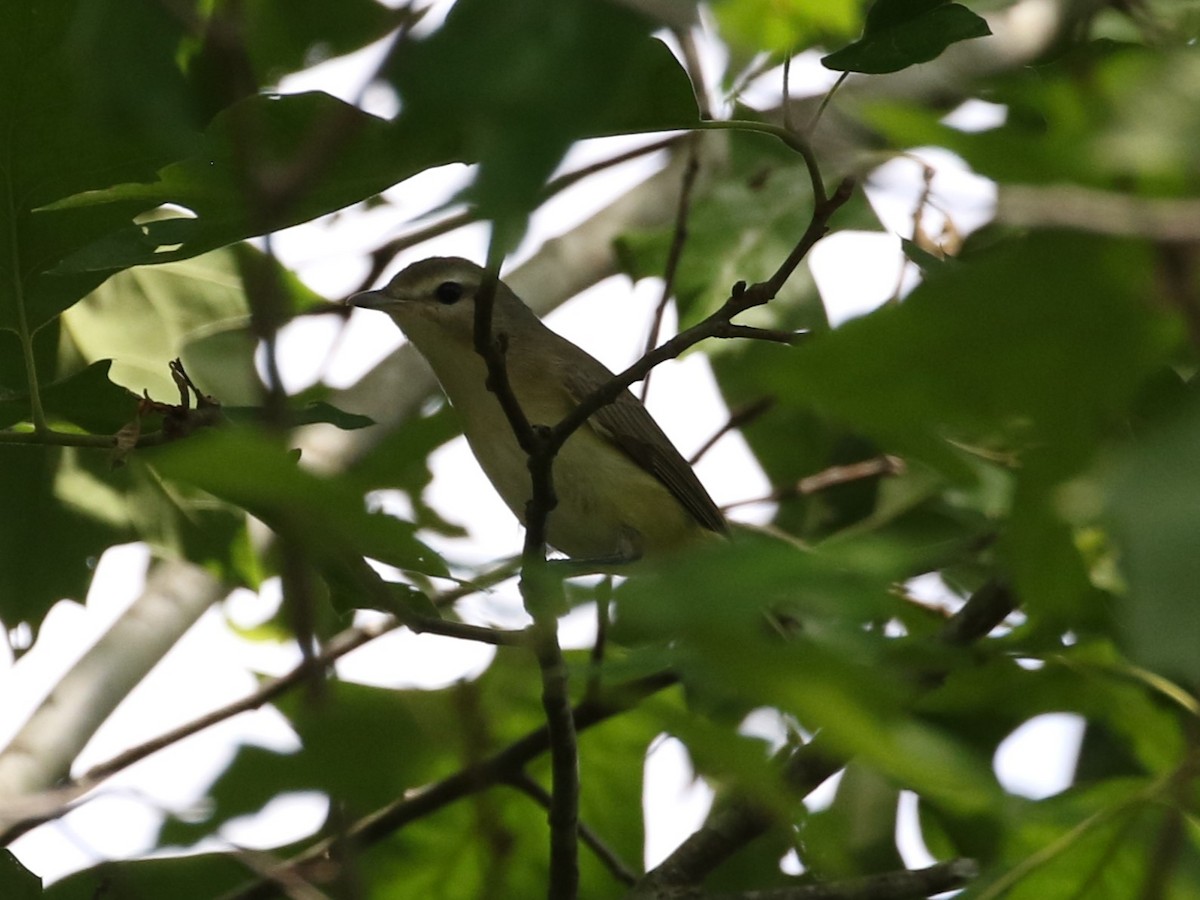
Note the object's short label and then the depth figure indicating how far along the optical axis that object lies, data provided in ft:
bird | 33.35
